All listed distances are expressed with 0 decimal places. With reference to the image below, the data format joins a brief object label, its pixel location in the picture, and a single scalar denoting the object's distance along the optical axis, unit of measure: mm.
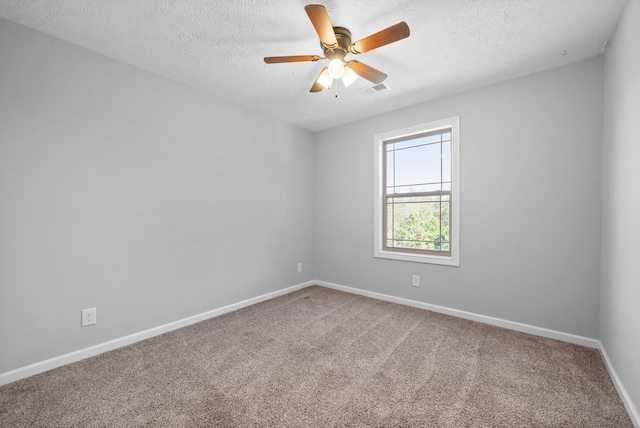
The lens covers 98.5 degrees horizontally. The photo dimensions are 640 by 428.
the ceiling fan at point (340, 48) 1629
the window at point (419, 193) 3207
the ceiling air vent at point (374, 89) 2955
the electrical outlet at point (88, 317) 2246
